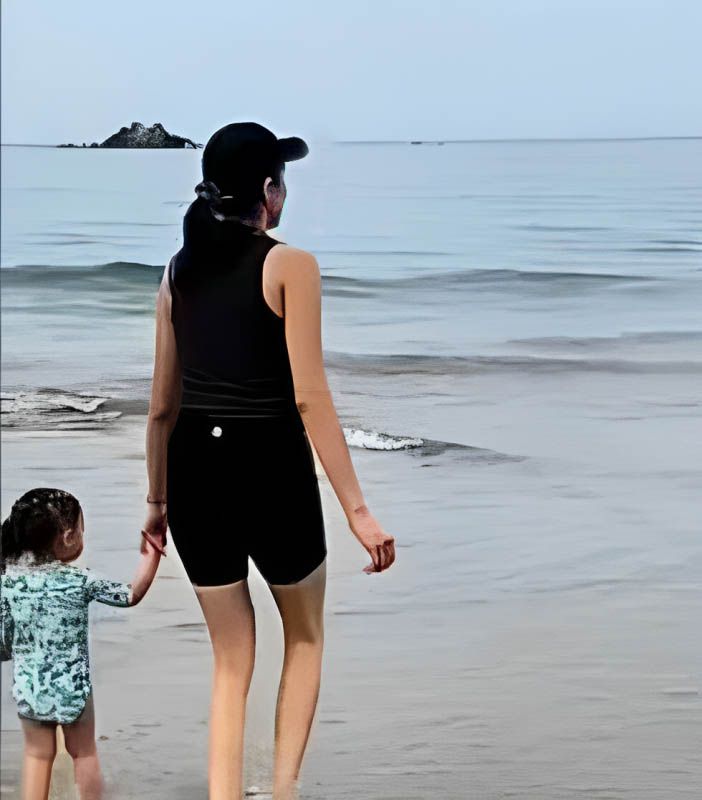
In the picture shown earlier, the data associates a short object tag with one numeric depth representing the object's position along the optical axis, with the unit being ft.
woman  9.38
